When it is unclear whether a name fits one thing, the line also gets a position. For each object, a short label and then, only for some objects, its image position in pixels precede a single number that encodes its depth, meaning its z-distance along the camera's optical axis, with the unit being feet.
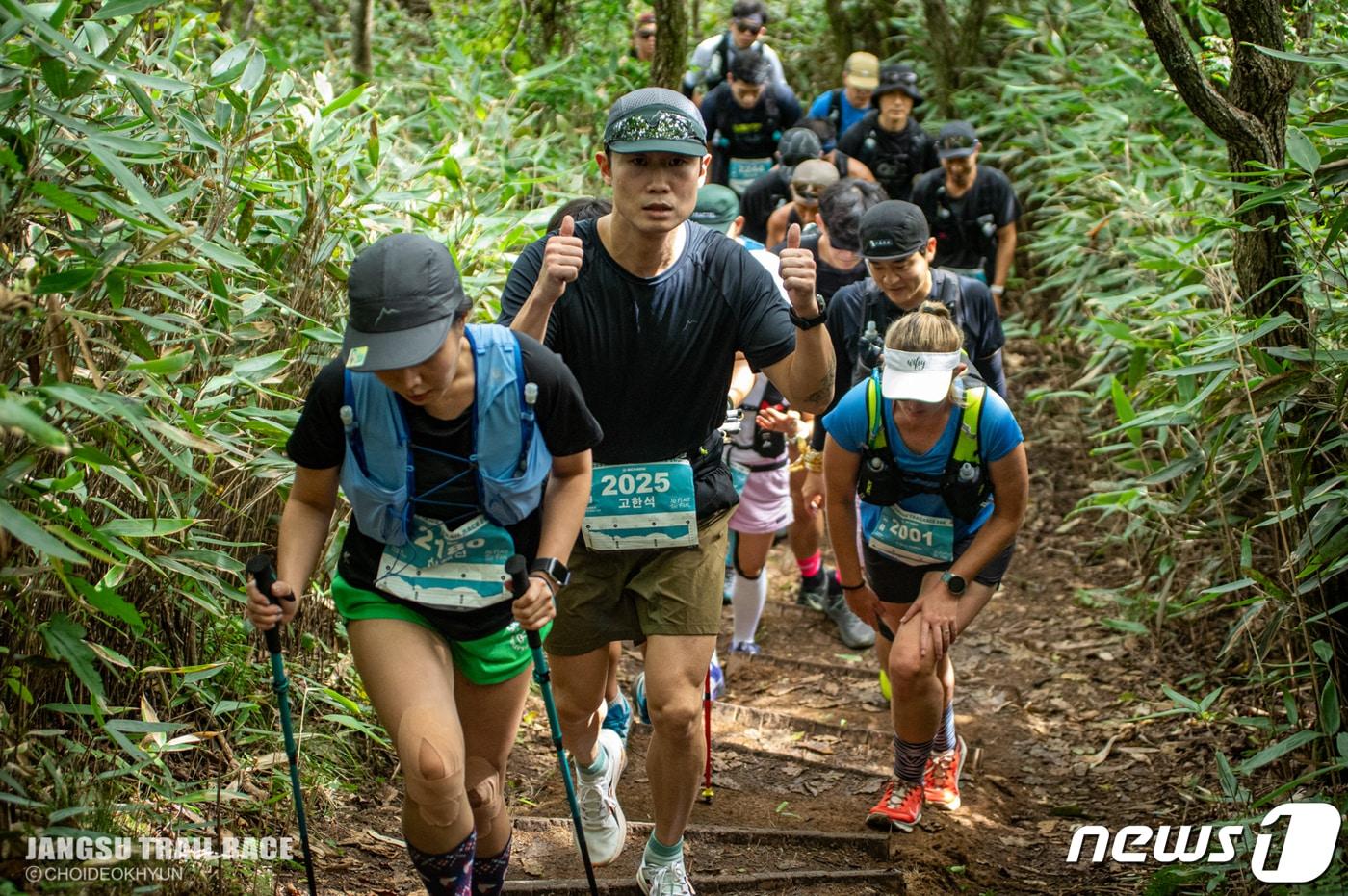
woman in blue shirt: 16.24
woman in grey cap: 11.40
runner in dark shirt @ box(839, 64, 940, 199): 36.19
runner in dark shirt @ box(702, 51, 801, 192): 36.32
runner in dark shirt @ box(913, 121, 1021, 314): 32.35
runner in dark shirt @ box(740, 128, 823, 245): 31.63
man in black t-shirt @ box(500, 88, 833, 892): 14.24
